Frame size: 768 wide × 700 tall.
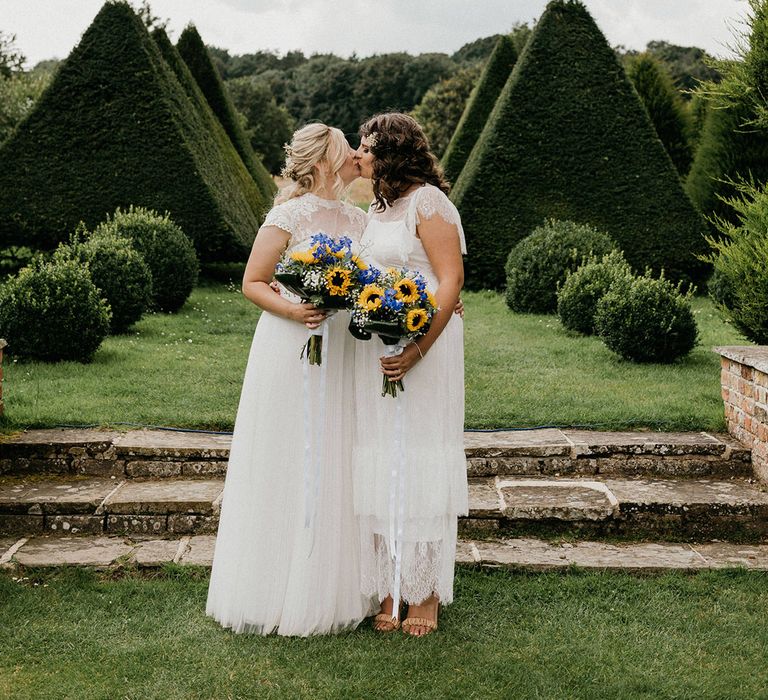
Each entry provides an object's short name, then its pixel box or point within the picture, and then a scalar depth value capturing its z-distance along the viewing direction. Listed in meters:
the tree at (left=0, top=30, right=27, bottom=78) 28.00
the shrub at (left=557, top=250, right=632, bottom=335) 9.41
